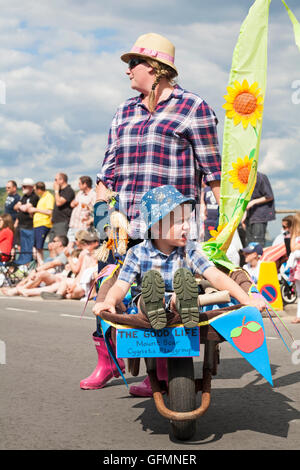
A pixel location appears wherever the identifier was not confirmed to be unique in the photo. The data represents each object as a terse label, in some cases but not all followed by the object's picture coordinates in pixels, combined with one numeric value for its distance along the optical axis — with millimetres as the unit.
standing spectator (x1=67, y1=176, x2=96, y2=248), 15091
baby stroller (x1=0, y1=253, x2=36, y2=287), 17781
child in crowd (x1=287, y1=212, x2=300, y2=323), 11398
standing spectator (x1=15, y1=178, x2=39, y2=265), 17172
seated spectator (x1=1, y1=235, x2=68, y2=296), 16031
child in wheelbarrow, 4449
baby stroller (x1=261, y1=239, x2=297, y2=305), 13141
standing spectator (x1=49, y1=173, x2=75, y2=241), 16047
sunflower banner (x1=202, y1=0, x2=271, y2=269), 5355
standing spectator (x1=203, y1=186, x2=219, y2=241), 13148
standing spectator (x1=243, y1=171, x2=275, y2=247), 13336
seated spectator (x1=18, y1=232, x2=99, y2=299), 14312
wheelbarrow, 4207
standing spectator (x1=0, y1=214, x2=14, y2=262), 17547
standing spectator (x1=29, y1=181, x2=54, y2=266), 16719
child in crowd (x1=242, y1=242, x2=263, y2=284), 12547
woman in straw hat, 5164
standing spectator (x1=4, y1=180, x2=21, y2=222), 18219
